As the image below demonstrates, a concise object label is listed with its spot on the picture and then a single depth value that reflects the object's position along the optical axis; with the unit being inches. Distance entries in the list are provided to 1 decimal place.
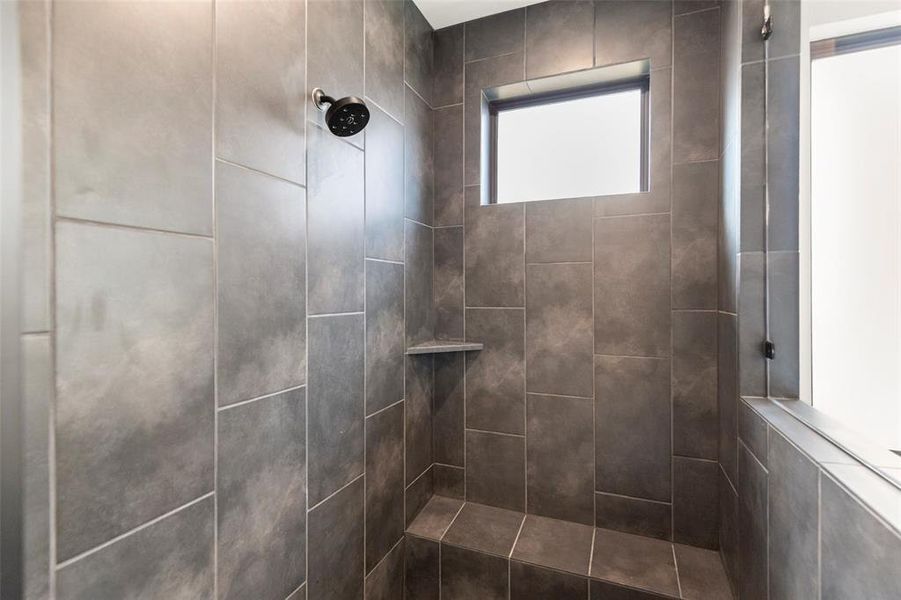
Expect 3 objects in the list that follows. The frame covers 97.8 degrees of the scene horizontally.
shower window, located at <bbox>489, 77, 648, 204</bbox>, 71.3
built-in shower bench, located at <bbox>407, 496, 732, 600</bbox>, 55.9
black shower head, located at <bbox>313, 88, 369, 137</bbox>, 44.3
